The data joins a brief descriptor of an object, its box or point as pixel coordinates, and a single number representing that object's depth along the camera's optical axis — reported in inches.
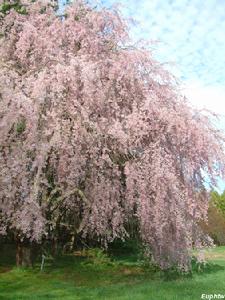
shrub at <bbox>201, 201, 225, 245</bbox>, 941.6
